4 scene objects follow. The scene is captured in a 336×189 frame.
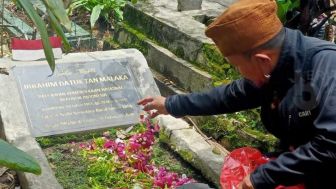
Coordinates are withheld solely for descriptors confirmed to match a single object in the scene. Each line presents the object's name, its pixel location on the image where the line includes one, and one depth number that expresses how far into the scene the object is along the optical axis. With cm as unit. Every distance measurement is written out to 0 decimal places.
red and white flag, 450
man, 211
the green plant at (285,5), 399
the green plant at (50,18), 113
